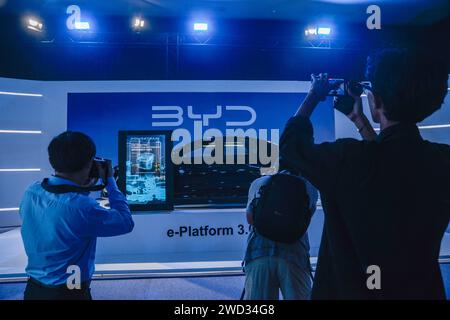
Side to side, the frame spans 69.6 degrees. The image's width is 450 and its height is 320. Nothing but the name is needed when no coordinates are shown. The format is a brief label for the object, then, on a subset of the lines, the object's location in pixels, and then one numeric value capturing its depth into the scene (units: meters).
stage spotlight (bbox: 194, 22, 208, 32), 4.93
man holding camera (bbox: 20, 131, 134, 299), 1.05
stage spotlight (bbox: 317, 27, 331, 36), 4.99
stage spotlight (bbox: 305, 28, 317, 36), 5.04
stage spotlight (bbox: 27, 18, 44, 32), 4.82
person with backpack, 1.29
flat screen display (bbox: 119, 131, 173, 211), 3.60
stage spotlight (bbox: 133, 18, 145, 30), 5.01
